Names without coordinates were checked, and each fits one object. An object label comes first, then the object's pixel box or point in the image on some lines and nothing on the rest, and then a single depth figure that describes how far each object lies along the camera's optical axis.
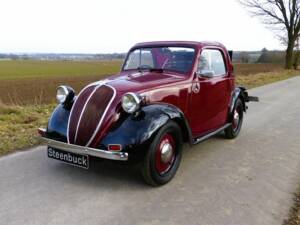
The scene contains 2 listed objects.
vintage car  3.99
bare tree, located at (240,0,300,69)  34.28
